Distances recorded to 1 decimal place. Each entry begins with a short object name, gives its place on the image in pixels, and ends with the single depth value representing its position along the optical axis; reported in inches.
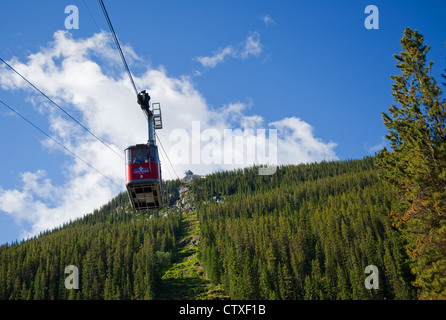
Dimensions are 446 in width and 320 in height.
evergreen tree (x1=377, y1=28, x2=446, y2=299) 1073.9
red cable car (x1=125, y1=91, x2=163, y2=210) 1169.4
